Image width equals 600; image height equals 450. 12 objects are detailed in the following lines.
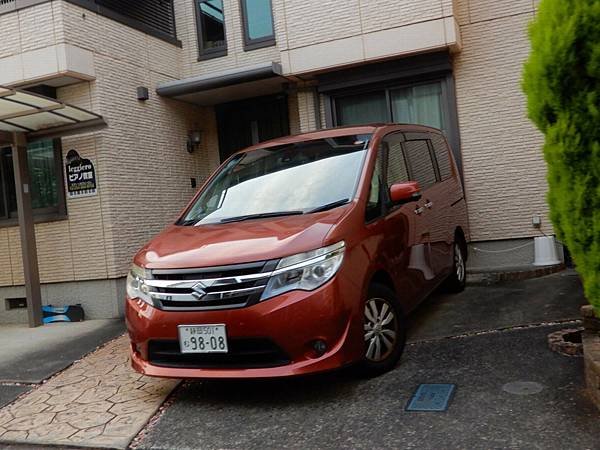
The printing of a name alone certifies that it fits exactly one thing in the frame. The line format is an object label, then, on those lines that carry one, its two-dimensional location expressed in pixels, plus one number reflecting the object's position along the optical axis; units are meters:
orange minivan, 3.92
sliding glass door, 8.93
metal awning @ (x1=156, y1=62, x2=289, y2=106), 8.98
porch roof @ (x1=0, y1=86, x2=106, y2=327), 7.54
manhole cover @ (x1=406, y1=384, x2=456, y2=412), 3.84
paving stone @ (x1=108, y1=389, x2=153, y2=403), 4.67
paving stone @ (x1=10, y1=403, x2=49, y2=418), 4.62
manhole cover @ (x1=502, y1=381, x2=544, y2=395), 3.90
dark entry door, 10.43
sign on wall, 8.16
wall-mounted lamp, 10.23
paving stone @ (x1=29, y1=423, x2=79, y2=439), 4.12
